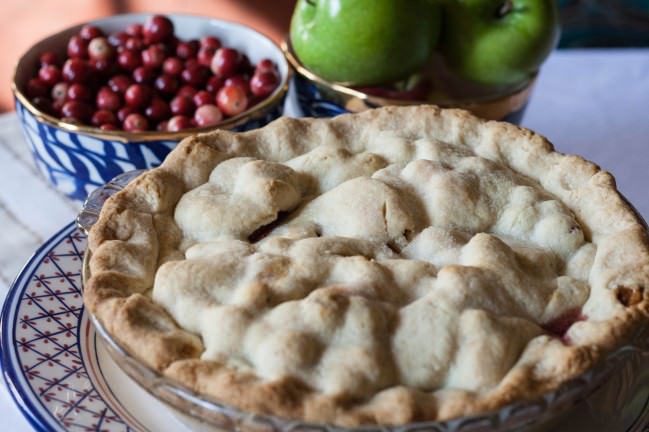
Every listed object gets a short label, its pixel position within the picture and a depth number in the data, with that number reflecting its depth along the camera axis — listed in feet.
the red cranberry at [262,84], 3.92
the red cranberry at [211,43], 4.24
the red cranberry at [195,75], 4.02
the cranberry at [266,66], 4.05
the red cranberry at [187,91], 3.92
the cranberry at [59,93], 3.86
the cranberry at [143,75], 4.00
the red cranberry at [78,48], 4.13
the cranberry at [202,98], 3.86
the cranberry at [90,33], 4.21
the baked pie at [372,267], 2.03
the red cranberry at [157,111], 3.81
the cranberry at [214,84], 3.98
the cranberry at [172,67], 4.07
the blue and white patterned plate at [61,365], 2.32
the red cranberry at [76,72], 3.93
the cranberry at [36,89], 3.88
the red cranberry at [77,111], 3.71
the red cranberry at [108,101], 3.82
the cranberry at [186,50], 4.19
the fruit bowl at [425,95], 3.74
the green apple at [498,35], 3.81
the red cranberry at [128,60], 4.08
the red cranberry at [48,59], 4.10
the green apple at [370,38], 3.72
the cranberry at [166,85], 3.99
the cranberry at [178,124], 3.64
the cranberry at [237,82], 3.91
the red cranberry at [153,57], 4.09
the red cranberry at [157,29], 4.23
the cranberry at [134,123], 3.67
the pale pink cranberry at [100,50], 4.07
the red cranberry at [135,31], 4.28
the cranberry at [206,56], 4.17
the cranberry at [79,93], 3.83
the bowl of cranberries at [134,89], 3.53
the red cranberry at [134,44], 4.15
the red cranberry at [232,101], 3.79
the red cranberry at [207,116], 3.68
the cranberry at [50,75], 3.93
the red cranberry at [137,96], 3.81
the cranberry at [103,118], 3.72
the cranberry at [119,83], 3.91
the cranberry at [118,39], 4.22
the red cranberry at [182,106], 3.82
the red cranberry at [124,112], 3.75
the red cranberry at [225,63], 4.06
